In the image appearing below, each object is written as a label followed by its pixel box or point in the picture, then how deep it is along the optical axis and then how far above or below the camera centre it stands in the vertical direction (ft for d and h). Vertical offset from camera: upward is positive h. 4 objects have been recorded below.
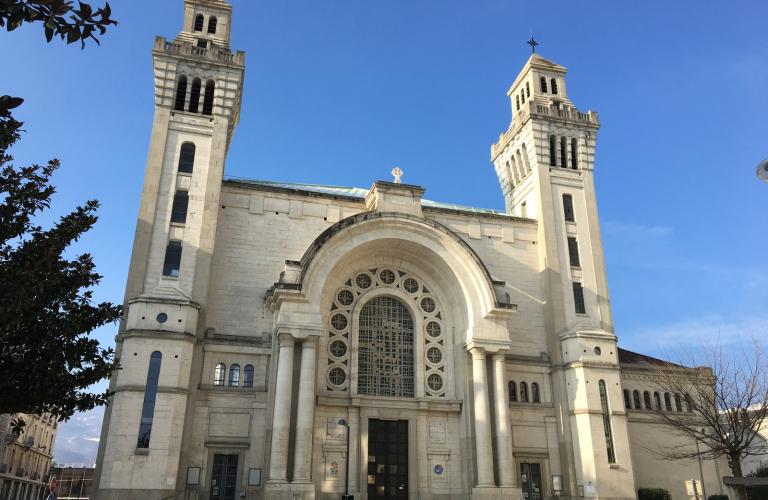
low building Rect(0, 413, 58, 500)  174.09 +8.64
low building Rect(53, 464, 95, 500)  258.98 +1.46
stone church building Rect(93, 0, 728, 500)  86.38 +21.49
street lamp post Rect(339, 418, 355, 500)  81.76 +1.10
